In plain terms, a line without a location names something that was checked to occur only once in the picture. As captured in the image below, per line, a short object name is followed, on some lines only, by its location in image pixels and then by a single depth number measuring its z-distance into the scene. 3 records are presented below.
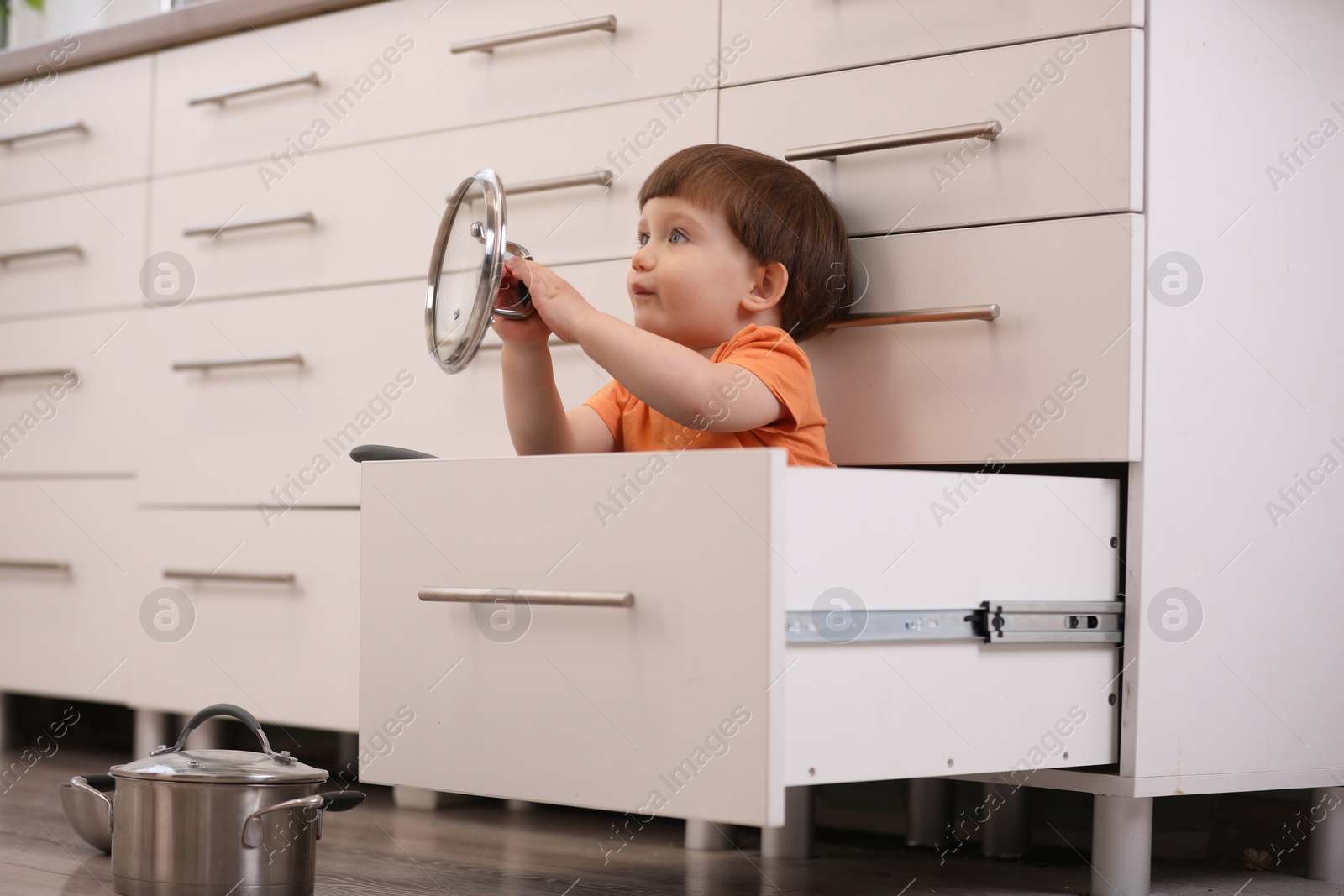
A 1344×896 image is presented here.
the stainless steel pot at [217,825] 3.01
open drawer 2.75
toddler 3.11
